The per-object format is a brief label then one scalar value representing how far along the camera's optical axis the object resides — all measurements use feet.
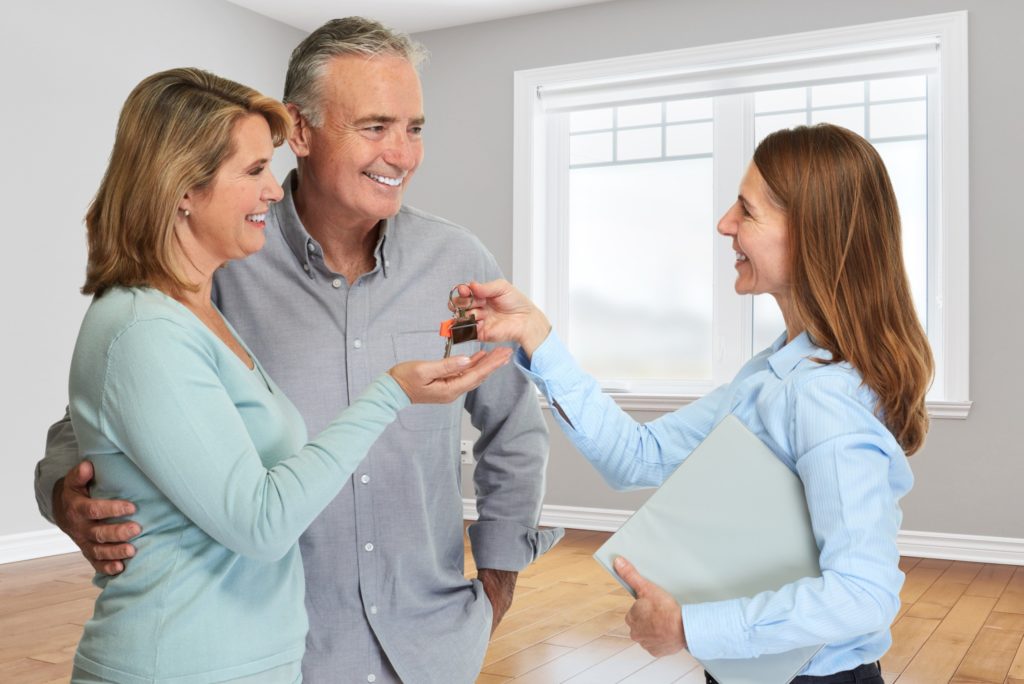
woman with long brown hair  3.50
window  16.28
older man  4.71
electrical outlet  19.39
